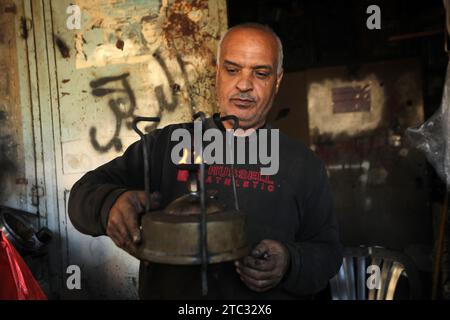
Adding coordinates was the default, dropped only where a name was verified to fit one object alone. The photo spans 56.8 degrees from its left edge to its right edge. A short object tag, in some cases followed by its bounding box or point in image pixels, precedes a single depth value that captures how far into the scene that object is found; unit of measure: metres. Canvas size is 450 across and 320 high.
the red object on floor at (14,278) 2.05
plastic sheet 2.66
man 1.74
